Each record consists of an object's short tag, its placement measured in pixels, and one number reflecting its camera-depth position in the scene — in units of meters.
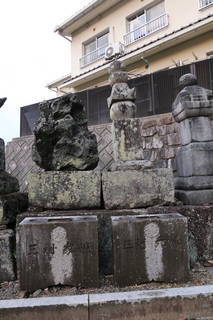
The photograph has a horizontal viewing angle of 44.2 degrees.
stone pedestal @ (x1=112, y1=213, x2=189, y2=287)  2.47
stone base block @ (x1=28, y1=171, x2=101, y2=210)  3.10
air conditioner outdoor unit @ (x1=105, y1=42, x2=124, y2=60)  12.83
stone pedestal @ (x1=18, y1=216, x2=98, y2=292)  2.43
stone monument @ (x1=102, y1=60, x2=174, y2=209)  3.19
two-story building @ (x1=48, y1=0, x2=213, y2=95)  10.49
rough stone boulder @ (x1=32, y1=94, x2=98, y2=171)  3.32
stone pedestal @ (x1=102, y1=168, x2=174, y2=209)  3.18
